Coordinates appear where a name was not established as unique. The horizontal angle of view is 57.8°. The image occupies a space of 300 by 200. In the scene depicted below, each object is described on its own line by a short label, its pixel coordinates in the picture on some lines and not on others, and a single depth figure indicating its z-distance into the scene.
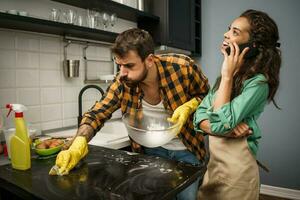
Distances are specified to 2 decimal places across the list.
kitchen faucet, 1.94
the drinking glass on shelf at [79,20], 1.86
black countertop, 0.79
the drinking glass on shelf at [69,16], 1.78
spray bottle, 1.00
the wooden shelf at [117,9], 1.83
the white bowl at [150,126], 1.13
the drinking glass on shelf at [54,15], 1.72
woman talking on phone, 1.07
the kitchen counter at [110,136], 1.56
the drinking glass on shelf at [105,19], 1.99
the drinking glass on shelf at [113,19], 2.05
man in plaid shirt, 1.35
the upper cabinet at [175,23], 2.37
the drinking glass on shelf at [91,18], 1.97
